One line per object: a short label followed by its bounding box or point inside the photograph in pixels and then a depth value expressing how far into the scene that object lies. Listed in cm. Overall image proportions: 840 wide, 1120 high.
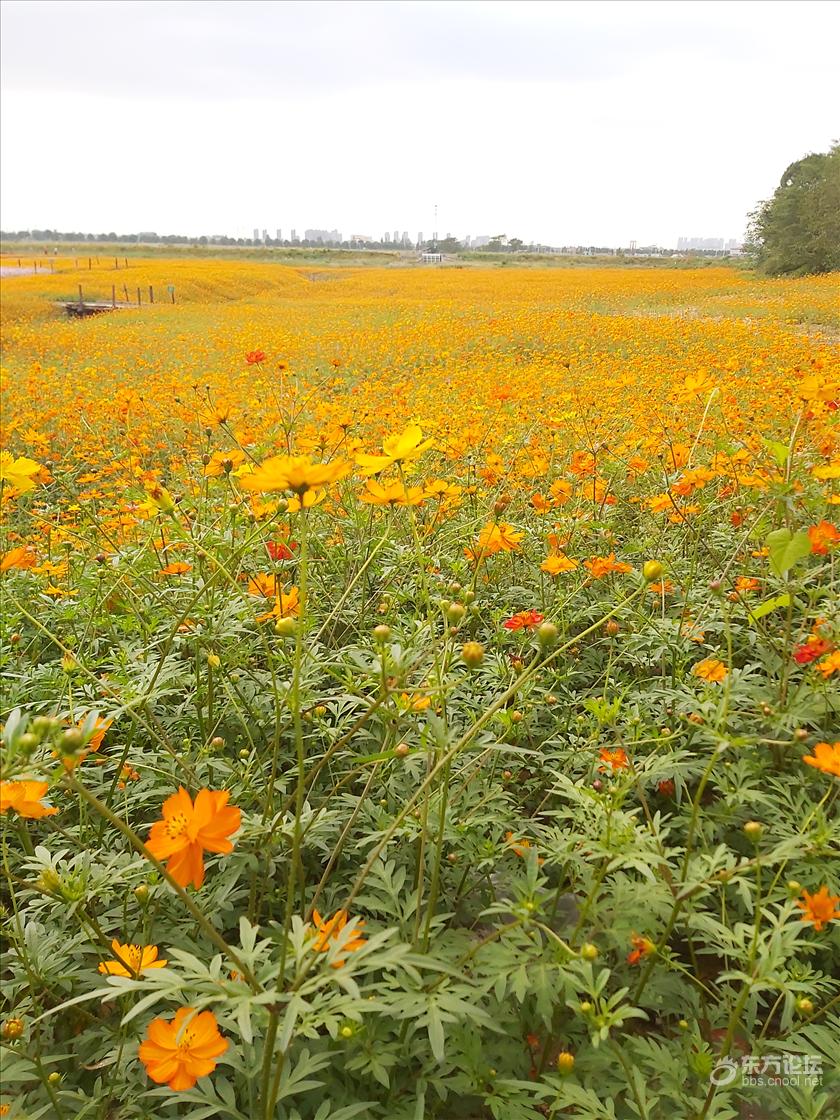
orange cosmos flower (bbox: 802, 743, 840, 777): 95
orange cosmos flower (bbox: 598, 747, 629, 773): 112
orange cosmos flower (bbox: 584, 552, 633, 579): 154
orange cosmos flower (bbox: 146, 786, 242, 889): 85
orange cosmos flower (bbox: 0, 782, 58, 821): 72
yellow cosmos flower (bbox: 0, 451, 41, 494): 121
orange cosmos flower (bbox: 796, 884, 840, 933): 102
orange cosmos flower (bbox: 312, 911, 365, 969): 80
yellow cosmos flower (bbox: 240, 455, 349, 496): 86
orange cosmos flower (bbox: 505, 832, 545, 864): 111
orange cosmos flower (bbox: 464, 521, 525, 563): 149
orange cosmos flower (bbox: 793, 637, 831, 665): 141
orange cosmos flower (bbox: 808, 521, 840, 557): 146
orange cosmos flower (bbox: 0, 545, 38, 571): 120
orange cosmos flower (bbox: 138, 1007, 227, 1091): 90
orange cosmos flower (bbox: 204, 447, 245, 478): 170
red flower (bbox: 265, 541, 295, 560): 175
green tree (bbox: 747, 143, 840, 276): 1391
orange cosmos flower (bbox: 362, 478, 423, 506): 117
